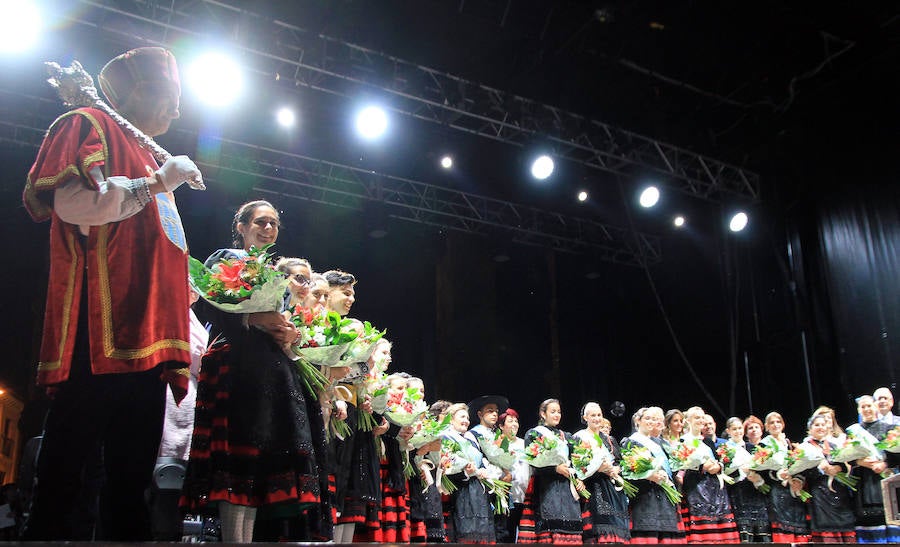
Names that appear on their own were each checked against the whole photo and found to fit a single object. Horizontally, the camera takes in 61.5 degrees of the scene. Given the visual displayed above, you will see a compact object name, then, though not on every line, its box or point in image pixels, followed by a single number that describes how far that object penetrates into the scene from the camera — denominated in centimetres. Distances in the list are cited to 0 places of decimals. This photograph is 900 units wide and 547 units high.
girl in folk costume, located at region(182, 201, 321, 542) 237
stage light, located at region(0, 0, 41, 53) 618
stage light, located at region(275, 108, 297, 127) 798
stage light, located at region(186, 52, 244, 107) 682
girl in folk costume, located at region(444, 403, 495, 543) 598
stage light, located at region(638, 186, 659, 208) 986
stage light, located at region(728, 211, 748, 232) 1015
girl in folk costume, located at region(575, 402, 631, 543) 619
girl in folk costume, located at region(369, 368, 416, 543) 440
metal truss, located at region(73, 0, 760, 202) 668
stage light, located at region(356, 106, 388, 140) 790
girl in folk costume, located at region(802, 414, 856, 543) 689
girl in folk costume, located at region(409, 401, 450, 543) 508
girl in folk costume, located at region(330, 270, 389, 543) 377
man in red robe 179
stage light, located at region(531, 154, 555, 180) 881
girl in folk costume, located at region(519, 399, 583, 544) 607
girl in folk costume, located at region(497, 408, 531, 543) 645
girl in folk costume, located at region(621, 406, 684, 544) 623
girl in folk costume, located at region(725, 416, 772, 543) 705
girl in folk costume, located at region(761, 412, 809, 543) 696
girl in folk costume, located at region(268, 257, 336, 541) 257
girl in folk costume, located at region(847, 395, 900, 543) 664
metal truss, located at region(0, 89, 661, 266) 754
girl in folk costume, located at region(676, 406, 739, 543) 655
